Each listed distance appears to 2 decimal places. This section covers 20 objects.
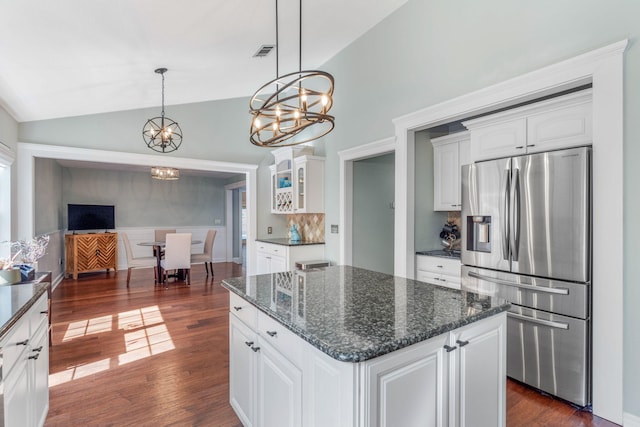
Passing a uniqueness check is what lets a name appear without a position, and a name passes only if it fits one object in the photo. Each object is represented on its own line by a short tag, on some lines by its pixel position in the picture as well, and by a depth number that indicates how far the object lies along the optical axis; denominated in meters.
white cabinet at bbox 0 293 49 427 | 1.32
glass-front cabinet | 4.74
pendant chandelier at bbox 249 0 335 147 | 1.81
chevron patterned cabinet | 6.61
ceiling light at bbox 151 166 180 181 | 5.82
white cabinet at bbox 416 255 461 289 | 3.13
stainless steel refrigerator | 2.18
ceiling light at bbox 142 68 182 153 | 4.45
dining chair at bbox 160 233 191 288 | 5.95
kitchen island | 1.11
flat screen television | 6.93
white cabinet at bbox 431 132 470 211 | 3.38
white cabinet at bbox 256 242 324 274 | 4.64
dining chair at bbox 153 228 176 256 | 7.62
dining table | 6.22
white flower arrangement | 2.34
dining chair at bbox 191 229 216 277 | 6.71
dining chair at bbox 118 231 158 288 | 6.00
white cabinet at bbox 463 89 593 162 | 2.25
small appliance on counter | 3.63
